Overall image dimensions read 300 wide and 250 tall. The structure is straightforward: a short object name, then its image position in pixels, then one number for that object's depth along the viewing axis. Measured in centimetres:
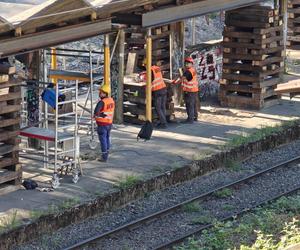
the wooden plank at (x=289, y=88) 2090
